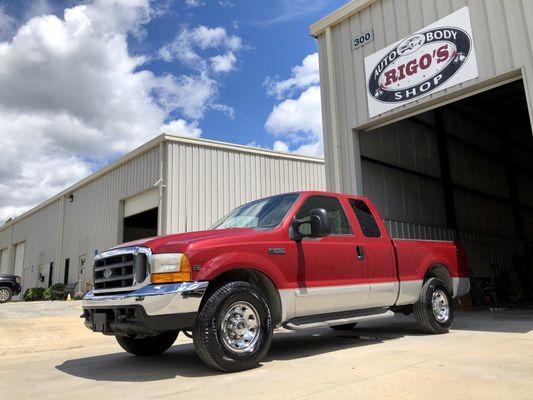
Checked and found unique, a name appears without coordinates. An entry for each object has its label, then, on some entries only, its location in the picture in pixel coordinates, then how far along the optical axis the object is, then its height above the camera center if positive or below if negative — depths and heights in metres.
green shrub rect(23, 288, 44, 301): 28.84 +0.52
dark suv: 21.02 +0.73
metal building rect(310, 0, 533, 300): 8.93 +4.42
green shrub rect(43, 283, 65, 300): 25.91 +0.53
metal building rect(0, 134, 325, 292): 18.67 +4.75
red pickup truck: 4.69 +0.18
